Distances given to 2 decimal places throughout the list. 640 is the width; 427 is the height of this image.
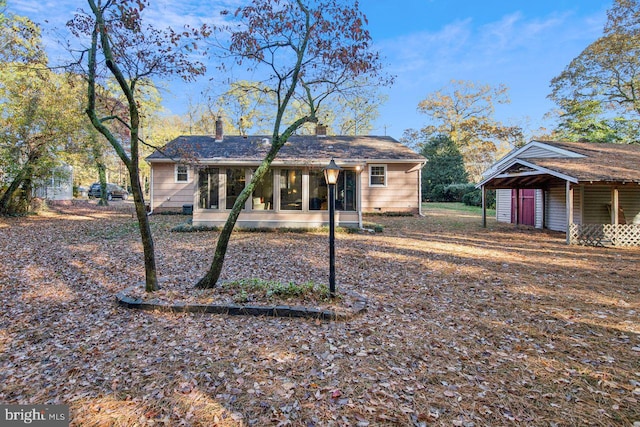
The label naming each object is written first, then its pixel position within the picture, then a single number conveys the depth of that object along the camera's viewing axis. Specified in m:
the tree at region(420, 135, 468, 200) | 28.84
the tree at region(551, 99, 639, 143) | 21.05
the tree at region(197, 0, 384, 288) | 5.45
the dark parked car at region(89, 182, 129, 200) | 30.25
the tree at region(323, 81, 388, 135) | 28.56
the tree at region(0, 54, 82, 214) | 12.77
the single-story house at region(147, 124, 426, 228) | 12.62
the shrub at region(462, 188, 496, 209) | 24.37
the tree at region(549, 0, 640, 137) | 18.89
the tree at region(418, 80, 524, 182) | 32.56
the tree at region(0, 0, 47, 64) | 12.68
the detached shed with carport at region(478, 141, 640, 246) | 10.12
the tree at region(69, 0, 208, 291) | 4.88
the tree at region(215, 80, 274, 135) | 6.26
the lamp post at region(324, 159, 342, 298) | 4.92
